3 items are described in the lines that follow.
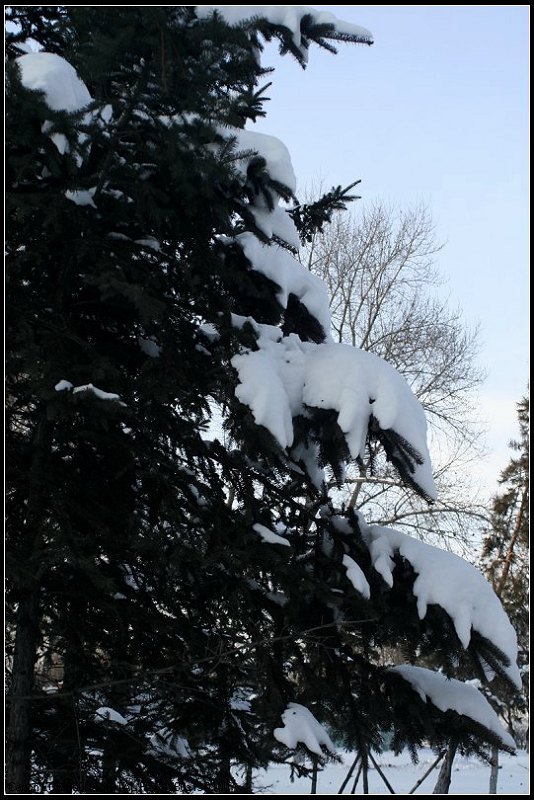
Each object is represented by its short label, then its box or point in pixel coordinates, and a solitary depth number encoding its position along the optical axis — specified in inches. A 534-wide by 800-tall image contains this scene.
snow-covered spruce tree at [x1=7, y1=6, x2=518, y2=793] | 146.8
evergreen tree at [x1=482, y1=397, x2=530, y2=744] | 738.2
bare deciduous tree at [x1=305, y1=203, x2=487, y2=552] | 639.8
